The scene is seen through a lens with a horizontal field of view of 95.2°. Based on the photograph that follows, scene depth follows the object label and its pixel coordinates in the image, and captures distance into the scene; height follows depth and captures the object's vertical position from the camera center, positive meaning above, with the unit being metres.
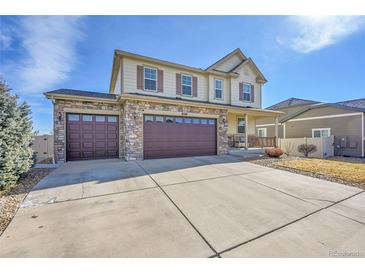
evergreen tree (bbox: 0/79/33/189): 4.21 -0.04
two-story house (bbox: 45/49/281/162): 8.48 +1.18
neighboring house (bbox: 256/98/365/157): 12.97 +0.95
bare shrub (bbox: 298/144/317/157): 12.18 -1.02
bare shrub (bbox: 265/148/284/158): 9.91 -1.02
